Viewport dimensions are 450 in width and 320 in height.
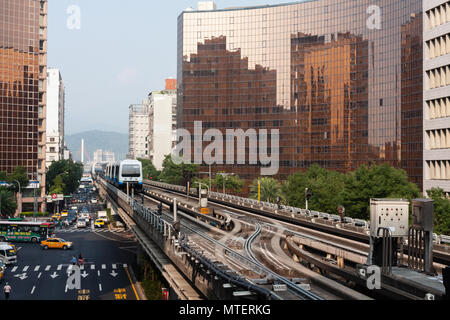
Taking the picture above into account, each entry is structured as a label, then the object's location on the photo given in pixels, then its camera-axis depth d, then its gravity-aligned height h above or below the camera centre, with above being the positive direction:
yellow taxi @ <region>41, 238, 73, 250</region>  79.50 -12.75
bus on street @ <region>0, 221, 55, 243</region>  82.94 -11.21
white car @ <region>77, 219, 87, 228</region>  112.94 -13.41
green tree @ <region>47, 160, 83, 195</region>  157.25 -3.59
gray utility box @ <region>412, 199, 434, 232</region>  20.70 -2.06
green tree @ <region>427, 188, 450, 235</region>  47.34 -4.98
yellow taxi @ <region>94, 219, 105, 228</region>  114.14 -13.51
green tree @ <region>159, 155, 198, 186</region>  148.50 -2.23
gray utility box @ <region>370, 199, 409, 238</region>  21.55 -2.24
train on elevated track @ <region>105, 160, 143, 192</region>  83.56 -1.58
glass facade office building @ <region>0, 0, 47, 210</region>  119.38 +20.28
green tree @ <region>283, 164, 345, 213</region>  72.75 -4.10
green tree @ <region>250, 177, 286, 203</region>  97.19 -5.27
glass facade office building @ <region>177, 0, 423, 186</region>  120.69 +24.61
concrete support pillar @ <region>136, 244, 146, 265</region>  60.03 -11.25
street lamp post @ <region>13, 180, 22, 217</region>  114.56 -9.11
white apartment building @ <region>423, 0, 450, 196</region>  63.00 +9.12
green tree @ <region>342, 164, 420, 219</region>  59.28 -2.89
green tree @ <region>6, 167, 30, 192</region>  110.20 -3.16
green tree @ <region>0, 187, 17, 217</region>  94.06 -7.37
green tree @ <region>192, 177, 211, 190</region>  131.00 -4.18
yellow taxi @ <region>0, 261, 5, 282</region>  54.40 -11.79
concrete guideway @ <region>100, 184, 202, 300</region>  27.05 -7.28
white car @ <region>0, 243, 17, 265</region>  63.72 -11.77
